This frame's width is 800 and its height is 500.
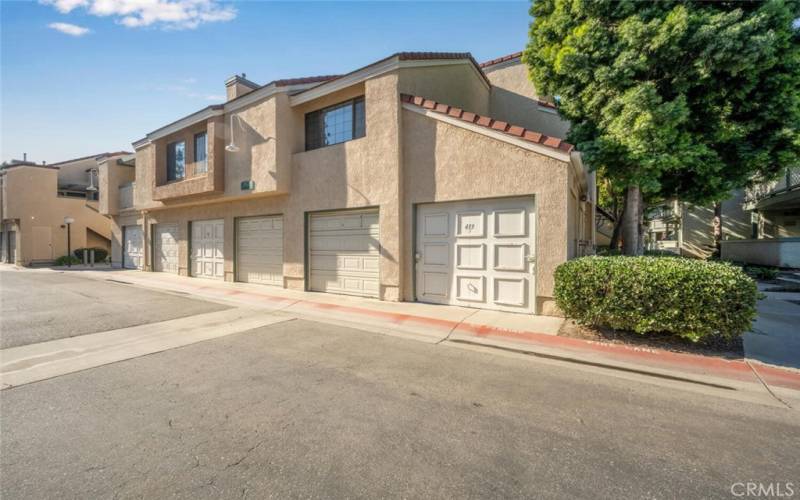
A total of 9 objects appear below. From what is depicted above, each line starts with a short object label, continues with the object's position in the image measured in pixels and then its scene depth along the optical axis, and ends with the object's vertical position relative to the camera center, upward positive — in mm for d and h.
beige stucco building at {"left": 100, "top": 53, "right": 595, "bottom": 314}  6977 +1570
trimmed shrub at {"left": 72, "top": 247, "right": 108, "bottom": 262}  22562 -683
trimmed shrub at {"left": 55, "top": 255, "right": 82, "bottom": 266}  21516 -1104
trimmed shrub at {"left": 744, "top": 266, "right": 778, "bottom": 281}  12328 -960
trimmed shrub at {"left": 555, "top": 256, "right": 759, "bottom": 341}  4527 -723
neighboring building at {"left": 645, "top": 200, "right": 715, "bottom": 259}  20906 +1120
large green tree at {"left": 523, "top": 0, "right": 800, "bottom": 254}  5898 +3204
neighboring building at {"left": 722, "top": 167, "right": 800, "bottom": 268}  13727 +1269
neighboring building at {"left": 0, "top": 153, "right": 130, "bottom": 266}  21234 +2295
